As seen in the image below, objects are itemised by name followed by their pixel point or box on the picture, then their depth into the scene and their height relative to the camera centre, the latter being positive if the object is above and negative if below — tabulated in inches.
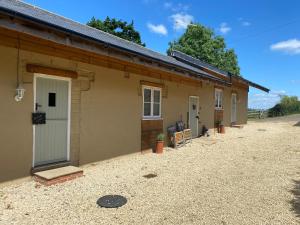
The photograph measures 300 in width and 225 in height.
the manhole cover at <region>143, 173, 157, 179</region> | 220.5 -61.4
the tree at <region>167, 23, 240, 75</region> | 1306.2 +406.5
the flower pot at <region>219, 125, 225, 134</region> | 536.1 -34.4
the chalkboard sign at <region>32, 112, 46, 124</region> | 199.4 -6.5
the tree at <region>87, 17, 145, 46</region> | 1017.4 +385.0
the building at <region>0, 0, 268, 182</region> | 182.9 +15.2
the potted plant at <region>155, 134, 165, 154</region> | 326.3 -43.4
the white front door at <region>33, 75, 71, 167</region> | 205.1 -8.6
